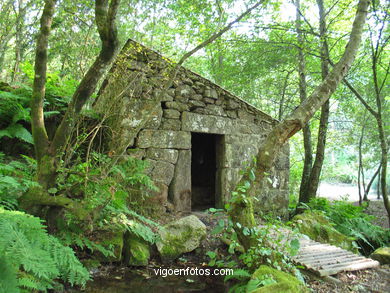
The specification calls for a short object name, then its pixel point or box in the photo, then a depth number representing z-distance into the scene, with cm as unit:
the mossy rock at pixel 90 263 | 321
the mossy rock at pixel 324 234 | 448
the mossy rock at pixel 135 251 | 357
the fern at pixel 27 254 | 164
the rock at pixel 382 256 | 392
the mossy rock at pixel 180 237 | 382
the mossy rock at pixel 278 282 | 229
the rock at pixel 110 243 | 344
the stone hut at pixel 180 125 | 475
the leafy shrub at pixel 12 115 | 413
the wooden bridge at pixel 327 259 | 321
